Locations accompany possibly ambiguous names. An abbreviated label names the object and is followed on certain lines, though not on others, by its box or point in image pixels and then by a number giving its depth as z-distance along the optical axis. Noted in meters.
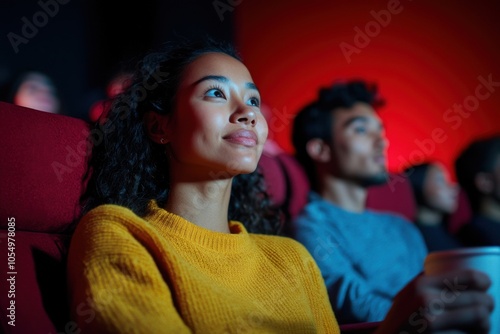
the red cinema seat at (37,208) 0.74
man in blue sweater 1.50
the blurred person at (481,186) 2.21
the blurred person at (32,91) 2.01
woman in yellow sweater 0.69
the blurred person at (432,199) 2.19
